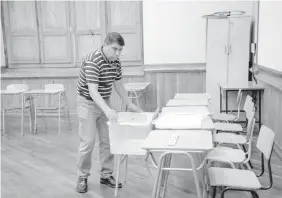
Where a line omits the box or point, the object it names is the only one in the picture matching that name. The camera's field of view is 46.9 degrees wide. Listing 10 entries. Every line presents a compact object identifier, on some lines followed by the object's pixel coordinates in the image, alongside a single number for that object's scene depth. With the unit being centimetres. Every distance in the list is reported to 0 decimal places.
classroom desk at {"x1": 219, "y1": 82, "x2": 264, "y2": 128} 489
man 280
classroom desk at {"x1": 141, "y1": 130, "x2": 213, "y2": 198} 206
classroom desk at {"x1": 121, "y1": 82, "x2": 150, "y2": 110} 547
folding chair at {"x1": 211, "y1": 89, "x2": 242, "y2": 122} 437
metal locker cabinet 549
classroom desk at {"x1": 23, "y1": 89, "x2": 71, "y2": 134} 544
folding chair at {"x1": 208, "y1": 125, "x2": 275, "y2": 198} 212
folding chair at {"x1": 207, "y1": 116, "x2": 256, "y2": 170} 263
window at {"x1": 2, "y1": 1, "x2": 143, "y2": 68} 650
